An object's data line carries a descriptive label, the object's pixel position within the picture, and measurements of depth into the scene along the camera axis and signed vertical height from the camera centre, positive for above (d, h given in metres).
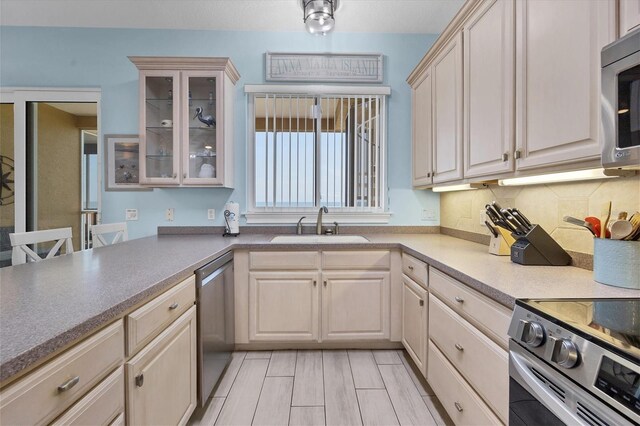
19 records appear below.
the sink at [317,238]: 2.58 -0.23
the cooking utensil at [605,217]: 1.15 -0.01
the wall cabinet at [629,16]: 0.91 +0.60
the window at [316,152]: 2.85 +0.56
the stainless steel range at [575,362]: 0.64 -0.36
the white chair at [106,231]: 2.14 -0.15
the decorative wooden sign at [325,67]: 2.81 +1.34
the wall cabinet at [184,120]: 2.45 +0.75
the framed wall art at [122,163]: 2.76 +0.44
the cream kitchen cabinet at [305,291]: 2.30 -0.60
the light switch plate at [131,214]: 2.79 -0.03
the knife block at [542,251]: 1.45 -0.18
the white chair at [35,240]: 1.58 -0.16
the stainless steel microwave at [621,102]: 0.85 +0.32
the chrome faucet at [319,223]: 2.75 -0.10
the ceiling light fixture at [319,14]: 2.17 +1.41
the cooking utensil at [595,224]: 1.17 -0.04
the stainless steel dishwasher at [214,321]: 1.61 -0.66
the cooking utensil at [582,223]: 1.18 -0.04
